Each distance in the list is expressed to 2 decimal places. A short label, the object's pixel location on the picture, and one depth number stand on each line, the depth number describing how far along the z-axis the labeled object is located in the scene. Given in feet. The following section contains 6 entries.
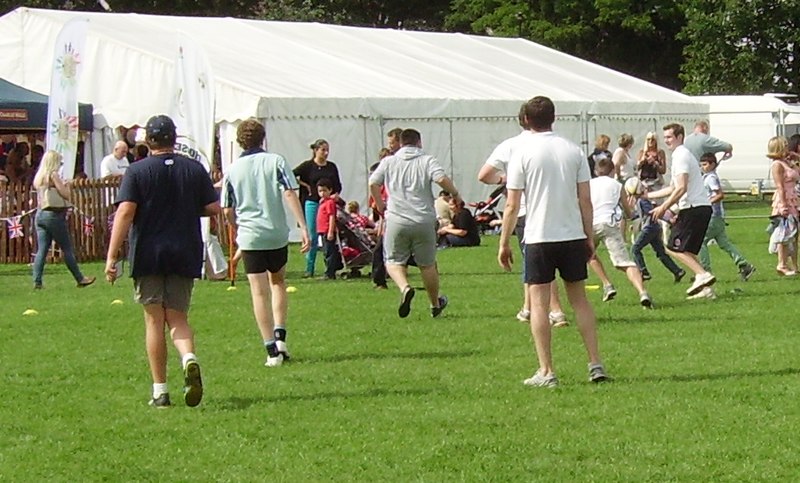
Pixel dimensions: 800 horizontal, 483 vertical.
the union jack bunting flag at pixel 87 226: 73.72
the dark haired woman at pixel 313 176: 62.49
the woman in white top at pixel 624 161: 72.90
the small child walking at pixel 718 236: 54.03
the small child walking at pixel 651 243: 52.49
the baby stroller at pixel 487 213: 86.84
